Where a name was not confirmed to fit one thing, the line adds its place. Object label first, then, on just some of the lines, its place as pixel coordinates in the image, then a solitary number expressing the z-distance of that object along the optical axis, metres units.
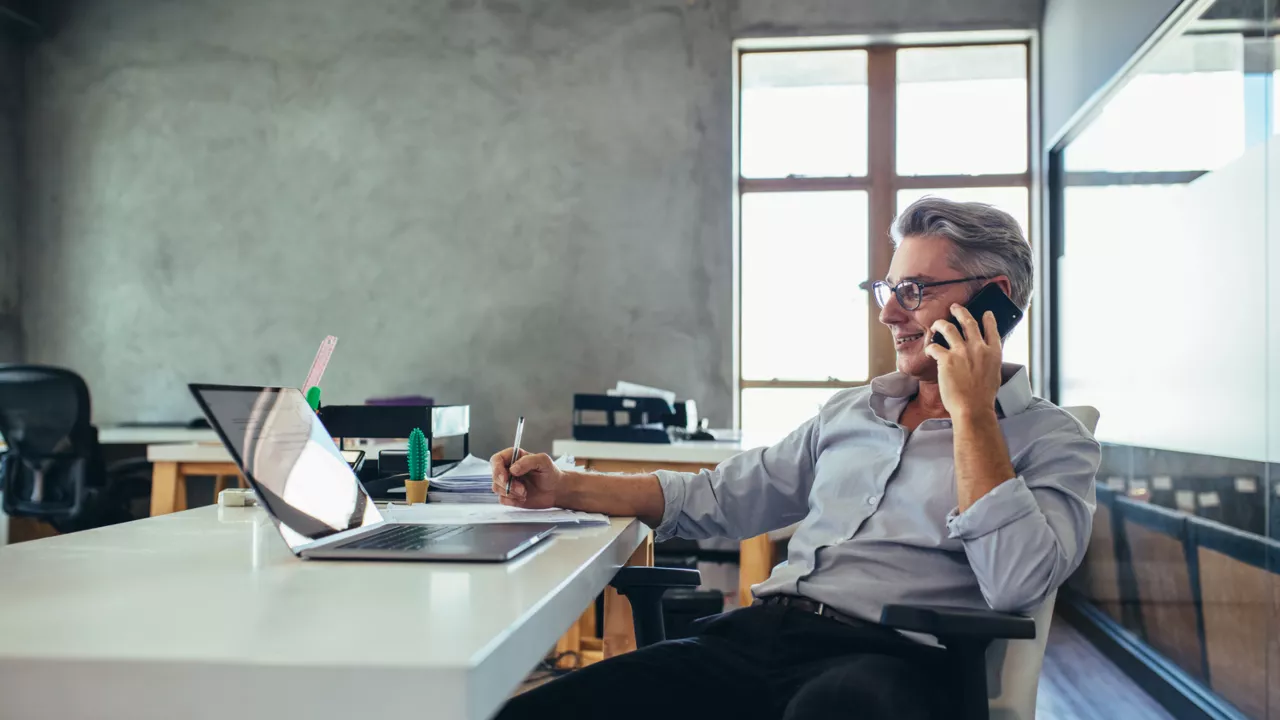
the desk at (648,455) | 2.59
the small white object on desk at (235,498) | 1.36
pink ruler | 1.40
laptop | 0.93
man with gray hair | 1.13
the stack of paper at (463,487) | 1.46
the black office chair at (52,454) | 3.46
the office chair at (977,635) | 0.99
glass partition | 2.05
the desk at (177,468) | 2.83
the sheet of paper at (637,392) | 3.27
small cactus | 1.45
